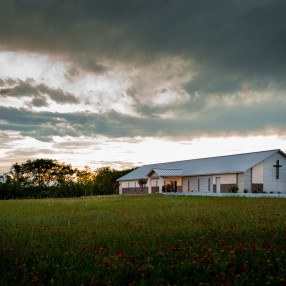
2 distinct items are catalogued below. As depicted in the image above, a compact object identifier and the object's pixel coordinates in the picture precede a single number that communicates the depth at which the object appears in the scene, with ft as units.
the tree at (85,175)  250.41
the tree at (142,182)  157.83
